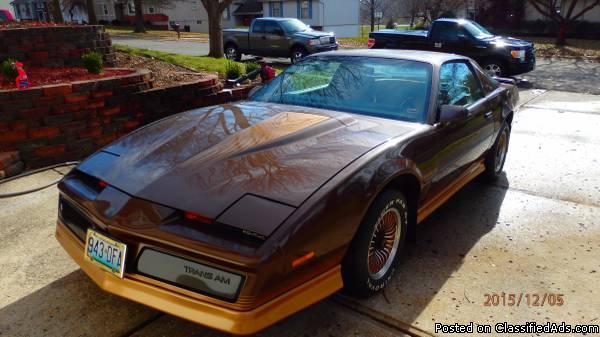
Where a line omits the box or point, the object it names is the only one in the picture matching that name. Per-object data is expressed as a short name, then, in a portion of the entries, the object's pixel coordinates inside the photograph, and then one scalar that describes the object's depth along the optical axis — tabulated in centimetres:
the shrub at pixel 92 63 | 584
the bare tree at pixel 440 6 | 3206
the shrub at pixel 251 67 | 770
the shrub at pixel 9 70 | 510
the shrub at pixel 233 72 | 744
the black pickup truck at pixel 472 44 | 1130
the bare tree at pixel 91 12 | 3106
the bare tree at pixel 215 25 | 1218
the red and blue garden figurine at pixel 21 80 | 499
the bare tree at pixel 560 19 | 1995
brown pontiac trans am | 196
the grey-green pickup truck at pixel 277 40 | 1473
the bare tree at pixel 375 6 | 4782
